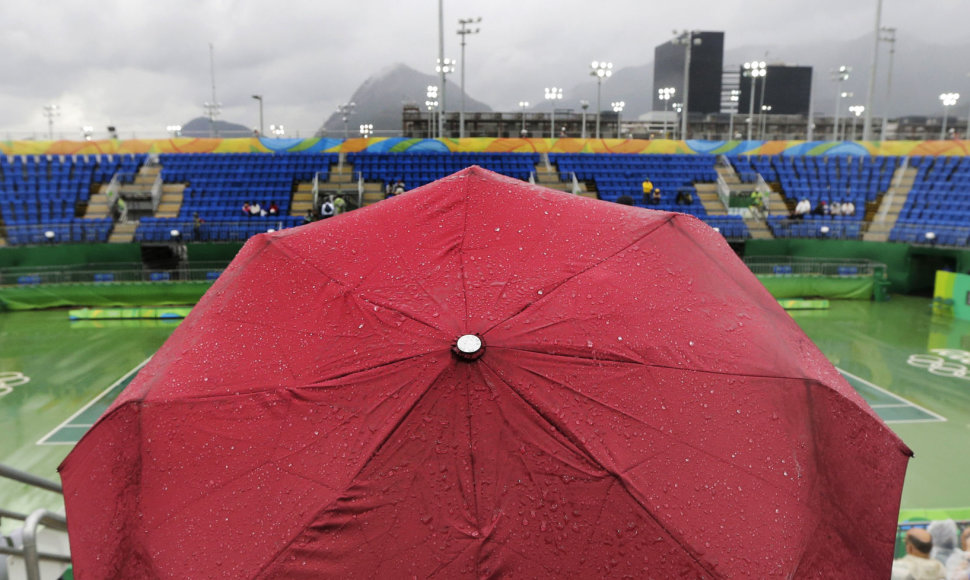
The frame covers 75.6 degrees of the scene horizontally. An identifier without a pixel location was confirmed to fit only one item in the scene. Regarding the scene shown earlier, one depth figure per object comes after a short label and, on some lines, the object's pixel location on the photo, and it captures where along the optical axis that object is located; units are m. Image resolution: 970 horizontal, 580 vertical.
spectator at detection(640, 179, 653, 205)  26.95
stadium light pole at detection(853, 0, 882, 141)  32.09
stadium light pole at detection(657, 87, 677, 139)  59.22
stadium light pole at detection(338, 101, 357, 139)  67.97
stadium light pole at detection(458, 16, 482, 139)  38.43
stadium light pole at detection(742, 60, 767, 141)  44.78
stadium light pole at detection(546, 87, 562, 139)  49.88
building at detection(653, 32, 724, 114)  106.56
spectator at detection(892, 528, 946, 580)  4.50
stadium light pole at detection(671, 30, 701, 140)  39.59
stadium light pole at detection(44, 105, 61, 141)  68.56
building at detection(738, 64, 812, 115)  114.62
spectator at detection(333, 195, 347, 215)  24.02
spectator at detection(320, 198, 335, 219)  23.09
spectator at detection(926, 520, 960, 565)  4.88
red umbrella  1.87
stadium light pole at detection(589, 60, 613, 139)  44.19
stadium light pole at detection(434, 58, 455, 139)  31.65
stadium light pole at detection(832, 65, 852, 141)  54.36
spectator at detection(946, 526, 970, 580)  4.46
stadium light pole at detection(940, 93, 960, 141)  52.38
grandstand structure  24.70
